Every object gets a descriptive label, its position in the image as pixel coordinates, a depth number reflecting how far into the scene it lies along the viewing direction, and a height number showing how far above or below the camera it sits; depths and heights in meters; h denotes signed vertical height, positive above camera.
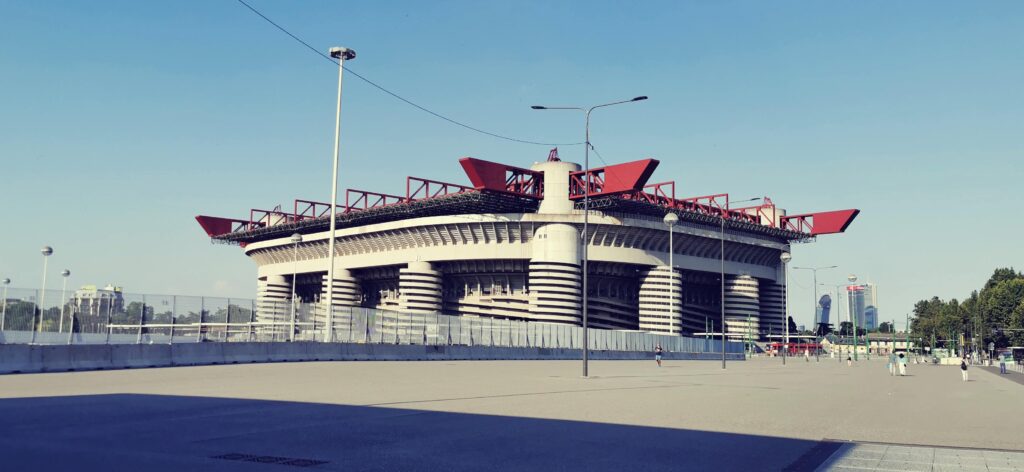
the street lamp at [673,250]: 80.61 +10.65
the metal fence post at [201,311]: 35.99 +0.62
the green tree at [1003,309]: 120.06 +4.28
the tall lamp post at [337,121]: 45.75 +11.68
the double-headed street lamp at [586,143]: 33.96 +8.15
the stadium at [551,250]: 97.44 +10.51
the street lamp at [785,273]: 115.44 +9.11
